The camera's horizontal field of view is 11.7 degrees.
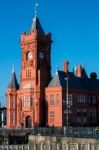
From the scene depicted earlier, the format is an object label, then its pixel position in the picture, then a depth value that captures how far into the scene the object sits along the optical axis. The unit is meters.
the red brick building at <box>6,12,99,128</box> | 104.06
